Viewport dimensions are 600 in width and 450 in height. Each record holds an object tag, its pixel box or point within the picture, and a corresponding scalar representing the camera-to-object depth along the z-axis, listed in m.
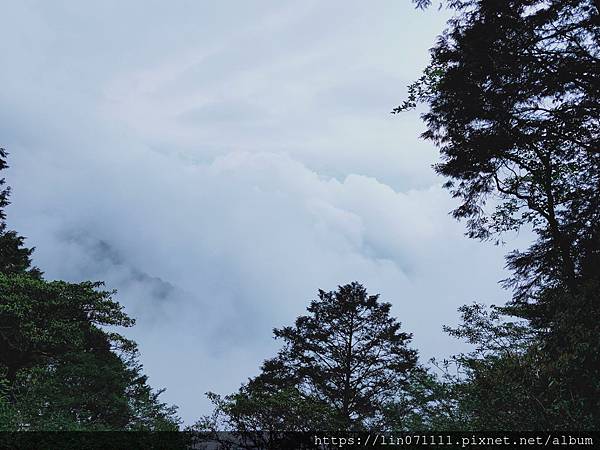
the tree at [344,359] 20.31
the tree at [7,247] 21.12
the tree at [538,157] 6.61
